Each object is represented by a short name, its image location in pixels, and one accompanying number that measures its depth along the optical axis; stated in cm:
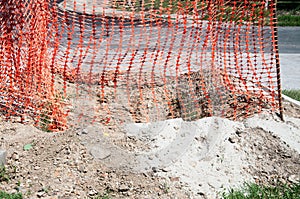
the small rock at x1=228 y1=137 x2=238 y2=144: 395
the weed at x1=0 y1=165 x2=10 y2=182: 349
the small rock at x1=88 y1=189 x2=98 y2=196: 331
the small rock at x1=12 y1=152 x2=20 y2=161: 370
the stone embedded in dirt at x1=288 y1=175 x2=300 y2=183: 354
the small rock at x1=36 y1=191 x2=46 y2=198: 327
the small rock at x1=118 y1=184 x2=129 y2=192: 335
